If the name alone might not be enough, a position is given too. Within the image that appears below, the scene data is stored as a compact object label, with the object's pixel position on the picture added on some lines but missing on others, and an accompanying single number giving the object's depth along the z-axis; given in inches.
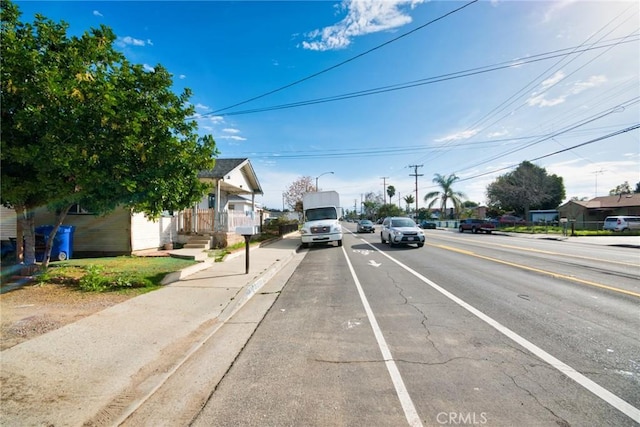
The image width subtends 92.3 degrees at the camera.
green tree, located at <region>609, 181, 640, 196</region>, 2733.8
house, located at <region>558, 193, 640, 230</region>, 1663.4
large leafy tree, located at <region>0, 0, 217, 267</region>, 233.8
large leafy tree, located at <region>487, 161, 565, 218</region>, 1851.6
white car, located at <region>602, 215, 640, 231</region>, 1168.2
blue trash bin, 397.4
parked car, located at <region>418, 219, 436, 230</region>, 2000.5
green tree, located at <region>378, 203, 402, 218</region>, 3584.6
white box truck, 729.0
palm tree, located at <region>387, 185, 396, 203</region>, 4037.4
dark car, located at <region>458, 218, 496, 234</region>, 1403.8
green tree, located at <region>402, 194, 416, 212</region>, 3713.8
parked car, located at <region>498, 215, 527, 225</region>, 1813.5
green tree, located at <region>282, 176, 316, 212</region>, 2117.4
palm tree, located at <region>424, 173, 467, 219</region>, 2130.9
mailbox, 318.7
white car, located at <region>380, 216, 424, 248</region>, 668.7
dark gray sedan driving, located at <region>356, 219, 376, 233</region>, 1444.4
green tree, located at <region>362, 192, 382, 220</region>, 4540.4
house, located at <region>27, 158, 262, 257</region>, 484.4
